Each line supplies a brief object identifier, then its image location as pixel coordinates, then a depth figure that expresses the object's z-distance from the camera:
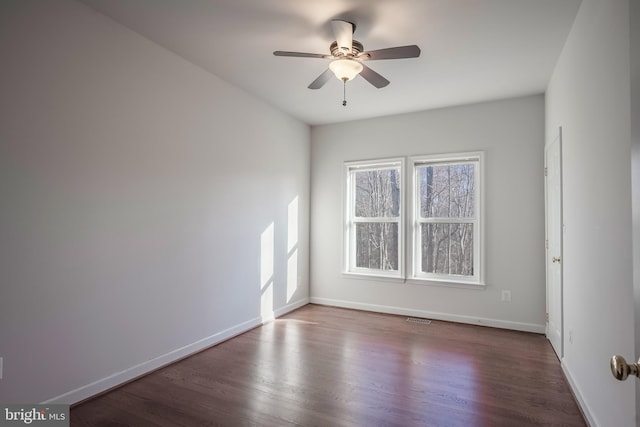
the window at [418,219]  4.38
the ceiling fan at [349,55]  2.36
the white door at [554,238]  3.08
